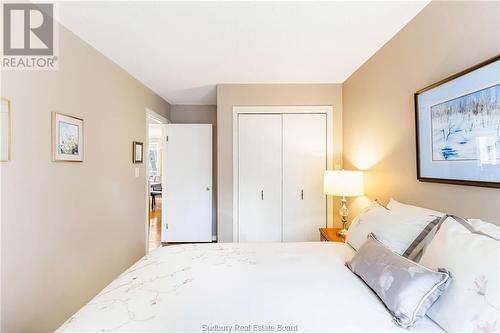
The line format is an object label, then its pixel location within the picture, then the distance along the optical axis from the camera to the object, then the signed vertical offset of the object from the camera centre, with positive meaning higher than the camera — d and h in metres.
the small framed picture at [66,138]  1.63 +0.25
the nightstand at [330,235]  2.23 -0.72
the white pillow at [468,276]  0.74 -0.40
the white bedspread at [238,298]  0.90 -0.62
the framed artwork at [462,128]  1.08 +0.22
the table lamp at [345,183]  2.24 -0.16
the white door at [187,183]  3.71 -0.24
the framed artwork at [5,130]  1.26 +0.23
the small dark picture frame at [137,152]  2.80 +0.23
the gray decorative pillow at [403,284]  0.88 -0.50
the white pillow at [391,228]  1.21 -0.36
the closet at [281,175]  3.03 -0.09
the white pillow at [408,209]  1.29 -0.26
